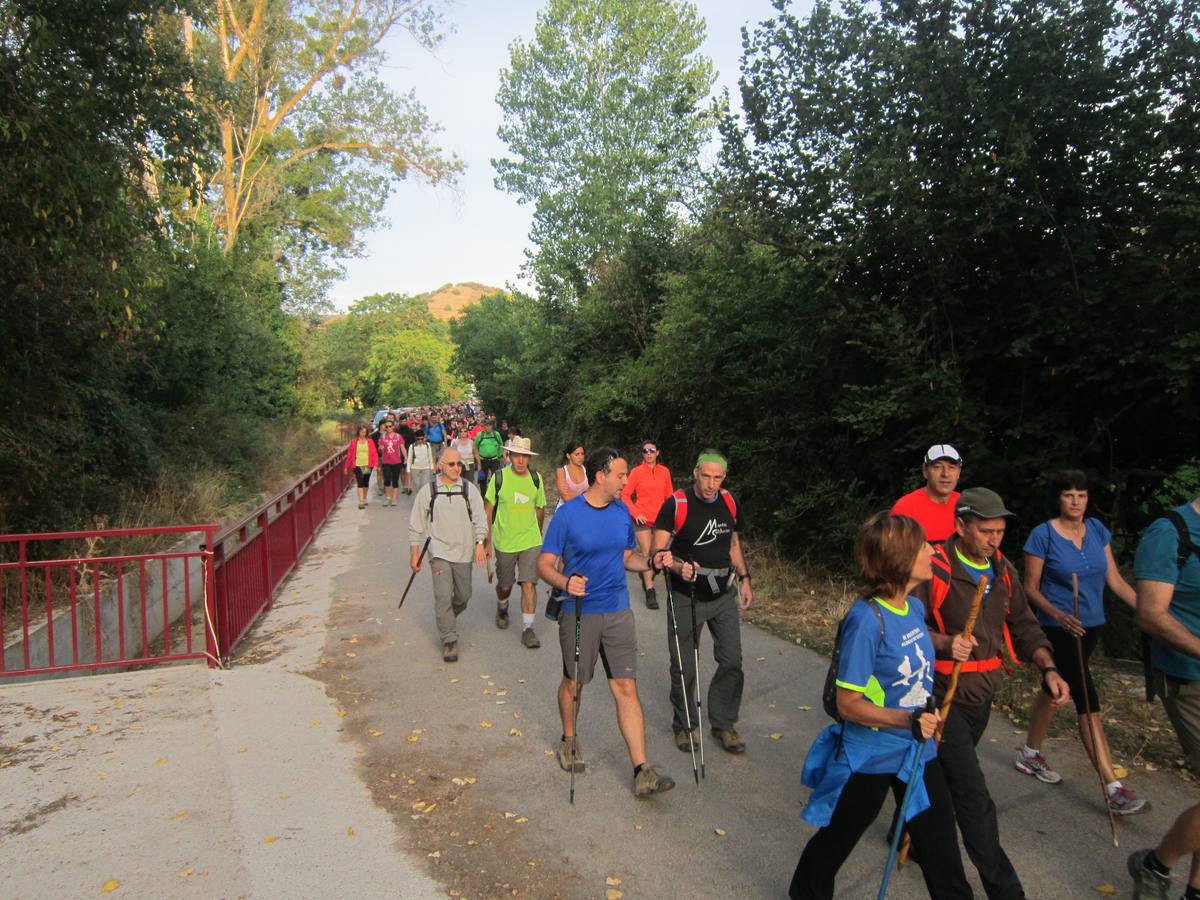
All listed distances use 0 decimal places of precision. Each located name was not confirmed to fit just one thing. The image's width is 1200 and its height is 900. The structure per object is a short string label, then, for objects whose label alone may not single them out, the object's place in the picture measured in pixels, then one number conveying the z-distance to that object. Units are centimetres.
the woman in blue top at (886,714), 286
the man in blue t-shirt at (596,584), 455
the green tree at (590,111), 2323
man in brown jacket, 314
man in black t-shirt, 496
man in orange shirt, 478
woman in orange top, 834
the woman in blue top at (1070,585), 421
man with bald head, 716
